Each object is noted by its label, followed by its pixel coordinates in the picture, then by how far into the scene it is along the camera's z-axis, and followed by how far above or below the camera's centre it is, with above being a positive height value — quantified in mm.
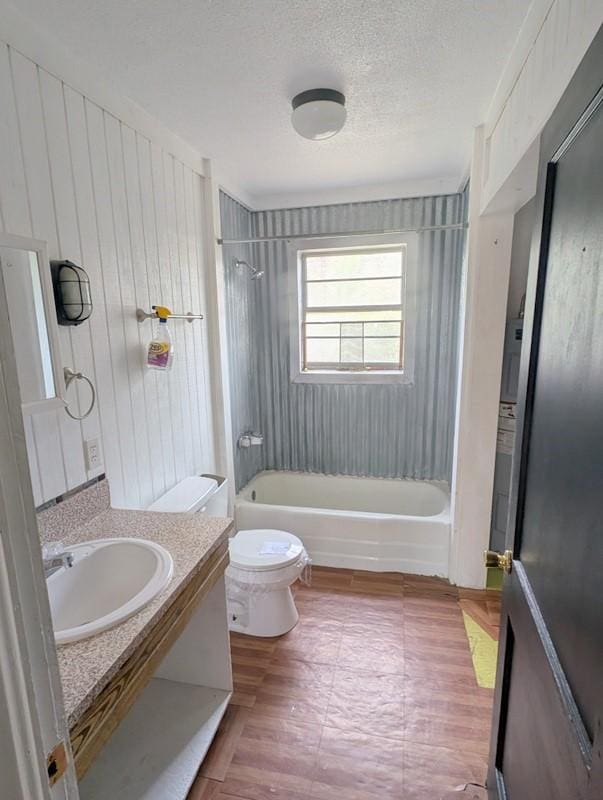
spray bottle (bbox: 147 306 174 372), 1843 -85
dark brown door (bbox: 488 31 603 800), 630 -295
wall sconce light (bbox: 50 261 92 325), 1367 +143
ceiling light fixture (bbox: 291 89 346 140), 1648 +877
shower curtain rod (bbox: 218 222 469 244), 2205 +539
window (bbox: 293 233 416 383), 2998 +122
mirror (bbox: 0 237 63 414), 1222 +46
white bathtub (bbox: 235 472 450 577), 2570 -1288
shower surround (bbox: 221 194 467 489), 2836 -364
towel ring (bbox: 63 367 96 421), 1425 -145
